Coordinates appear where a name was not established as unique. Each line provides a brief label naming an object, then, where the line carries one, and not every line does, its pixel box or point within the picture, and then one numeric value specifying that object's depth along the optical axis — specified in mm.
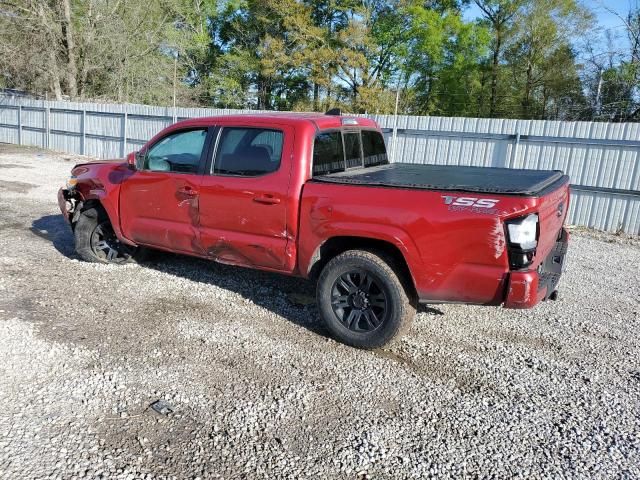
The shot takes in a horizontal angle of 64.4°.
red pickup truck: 3586
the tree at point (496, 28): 34562
